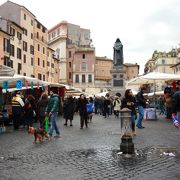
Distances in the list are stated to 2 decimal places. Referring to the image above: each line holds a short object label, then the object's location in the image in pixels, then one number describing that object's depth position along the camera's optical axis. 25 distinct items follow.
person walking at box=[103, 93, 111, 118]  17.86
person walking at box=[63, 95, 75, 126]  12.14
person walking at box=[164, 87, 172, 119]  13.07
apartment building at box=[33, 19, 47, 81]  40.28
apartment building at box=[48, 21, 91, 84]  57.51
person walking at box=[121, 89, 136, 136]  8.38
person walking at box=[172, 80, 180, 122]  6.42
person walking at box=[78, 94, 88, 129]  11.11
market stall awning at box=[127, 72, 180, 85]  13.53
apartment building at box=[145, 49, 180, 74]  64.20
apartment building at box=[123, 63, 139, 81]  73.09
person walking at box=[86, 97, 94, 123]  14.21
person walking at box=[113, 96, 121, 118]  17.26
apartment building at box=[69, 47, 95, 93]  57.75
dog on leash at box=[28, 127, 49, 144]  7.30
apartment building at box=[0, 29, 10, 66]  30.48
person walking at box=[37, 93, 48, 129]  9.44
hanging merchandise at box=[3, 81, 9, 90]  10.11
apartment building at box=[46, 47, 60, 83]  44.94
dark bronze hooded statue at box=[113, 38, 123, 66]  28.82
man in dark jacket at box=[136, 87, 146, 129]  9.71
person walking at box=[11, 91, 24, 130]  10.86
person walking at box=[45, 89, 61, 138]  8.34
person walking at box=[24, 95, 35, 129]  11.07
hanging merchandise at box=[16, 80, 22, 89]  10.85
